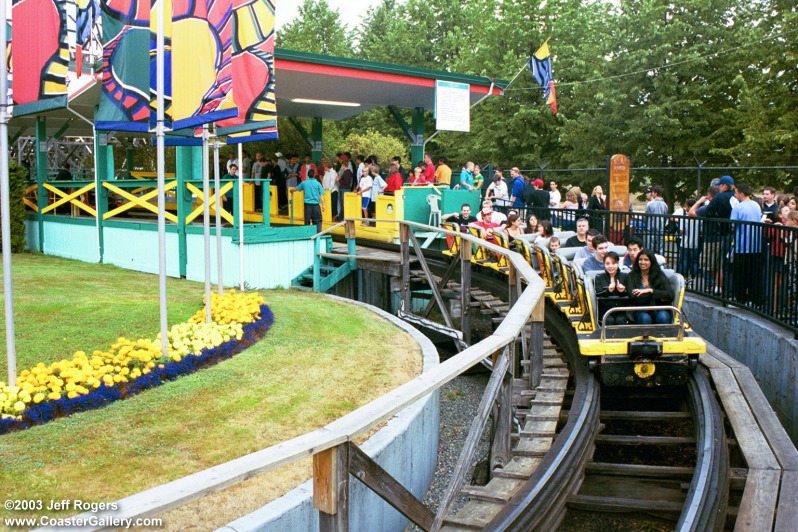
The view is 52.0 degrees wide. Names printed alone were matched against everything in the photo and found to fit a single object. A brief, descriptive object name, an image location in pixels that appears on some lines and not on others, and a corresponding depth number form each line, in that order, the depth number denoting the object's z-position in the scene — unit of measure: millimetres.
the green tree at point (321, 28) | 55906
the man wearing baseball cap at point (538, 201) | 17684
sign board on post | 16297
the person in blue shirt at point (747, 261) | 10469
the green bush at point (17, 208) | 19031
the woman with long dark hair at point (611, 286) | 9219
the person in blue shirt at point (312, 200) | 16125
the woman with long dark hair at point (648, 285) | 8969
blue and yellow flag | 23125
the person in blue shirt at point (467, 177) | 18719
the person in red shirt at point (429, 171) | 18422
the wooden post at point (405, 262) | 13500
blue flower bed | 6211
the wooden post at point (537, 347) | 7184
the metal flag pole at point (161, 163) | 8172
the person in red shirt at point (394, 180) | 17875
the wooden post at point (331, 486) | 3113
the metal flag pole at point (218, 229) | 10409
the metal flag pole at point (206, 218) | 9578
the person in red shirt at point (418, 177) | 18047
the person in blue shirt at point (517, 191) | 19406
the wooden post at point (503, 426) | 5691
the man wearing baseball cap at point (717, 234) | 11641
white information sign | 19109
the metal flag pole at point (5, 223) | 6426
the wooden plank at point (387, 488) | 3297
